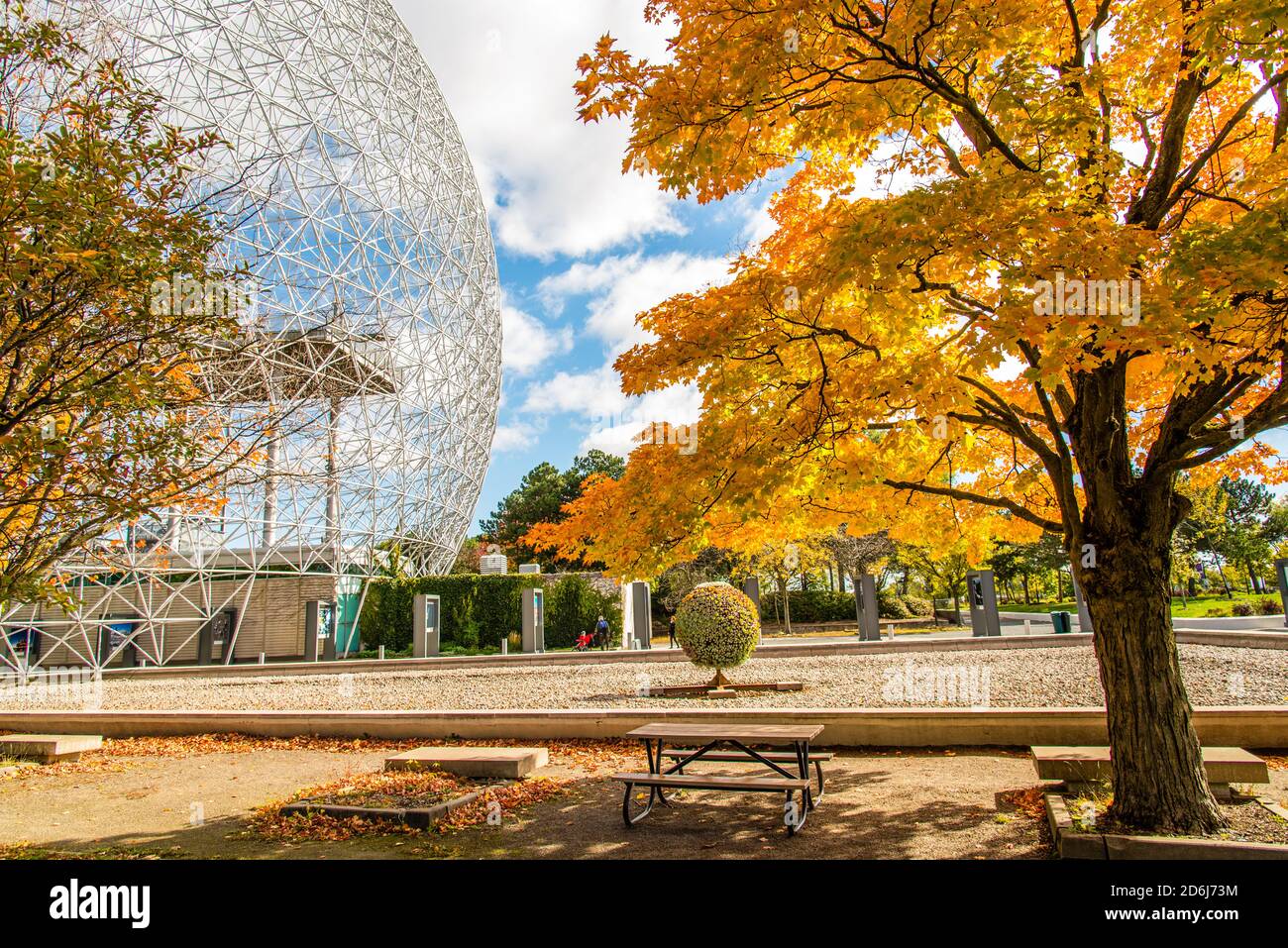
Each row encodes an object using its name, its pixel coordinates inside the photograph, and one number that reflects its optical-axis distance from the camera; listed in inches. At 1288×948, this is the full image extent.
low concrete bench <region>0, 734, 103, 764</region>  372.5
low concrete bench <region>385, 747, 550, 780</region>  296.7
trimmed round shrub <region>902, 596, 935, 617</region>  1761.8
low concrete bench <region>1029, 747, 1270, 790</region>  212.7
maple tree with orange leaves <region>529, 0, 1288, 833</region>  160.2
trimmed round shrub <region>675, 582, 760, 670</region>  501.4
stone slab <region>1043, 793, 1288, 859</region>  160.1
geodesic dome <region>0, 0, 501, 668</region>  1013.2
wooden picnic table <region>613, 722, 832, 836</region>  213.0
